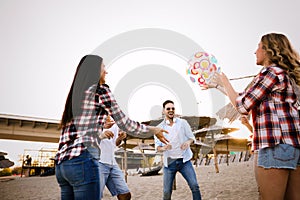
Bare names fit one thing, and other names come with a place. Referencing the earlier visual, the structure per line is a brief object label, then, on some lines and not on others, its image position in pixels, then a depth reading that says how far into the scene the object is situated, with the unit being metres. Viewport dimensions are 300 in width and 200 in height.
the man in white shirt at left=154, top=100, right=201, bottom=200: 4.45
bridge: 23.08
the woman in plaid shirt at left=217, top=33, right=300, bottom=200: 1.82
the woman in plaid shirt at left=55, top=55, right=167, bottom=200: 1.90
